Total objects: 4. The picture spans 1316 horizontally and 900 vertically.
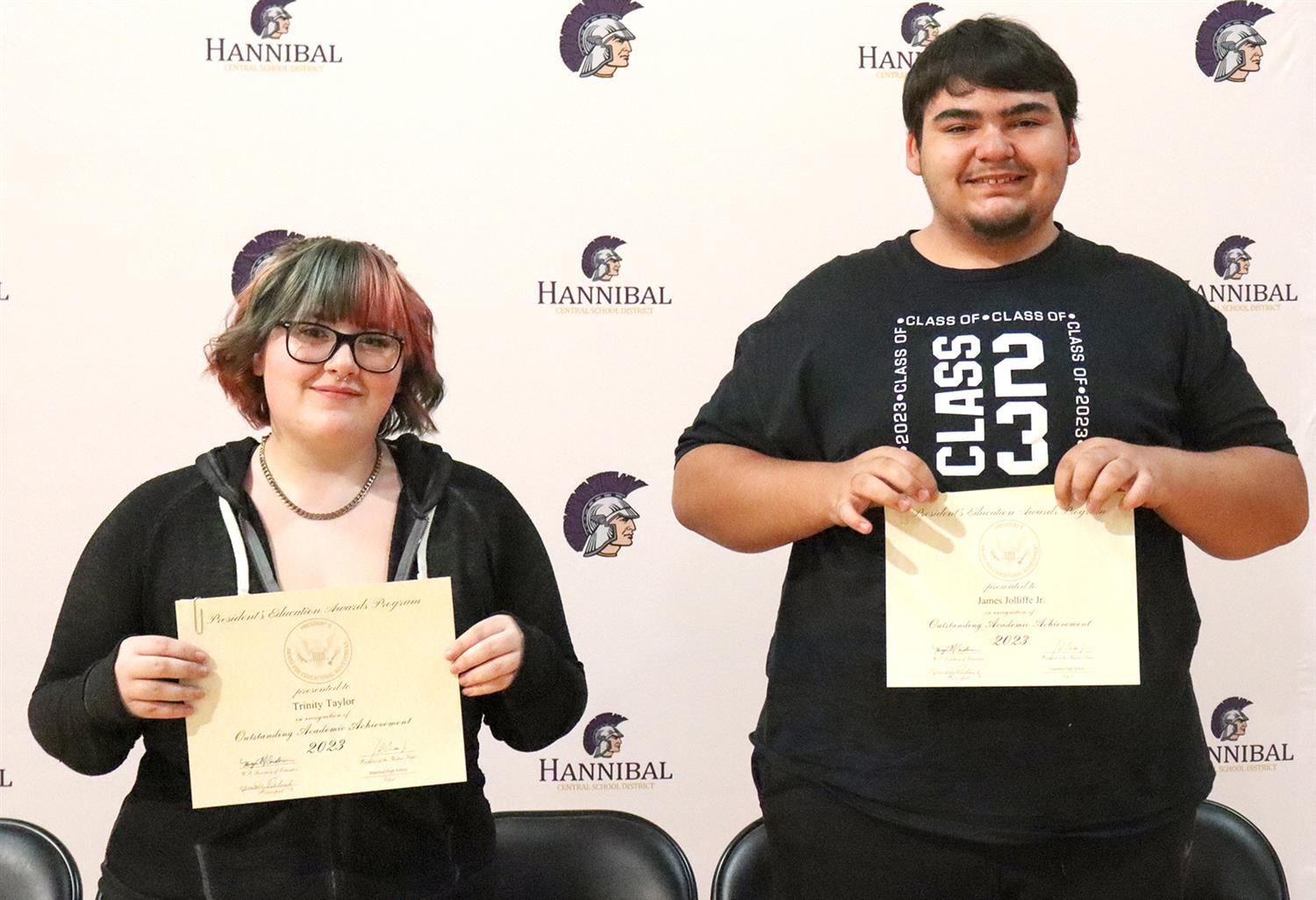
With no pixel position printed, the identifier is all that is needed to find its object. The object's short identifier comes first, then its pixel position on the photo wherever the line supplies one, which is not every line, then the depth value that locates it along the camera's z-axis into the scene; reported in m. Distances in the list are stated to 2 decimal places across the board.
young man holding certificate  1.59
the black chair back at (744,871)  1.92
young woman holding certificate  1.62
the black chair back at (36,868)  1.93
